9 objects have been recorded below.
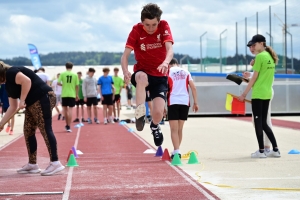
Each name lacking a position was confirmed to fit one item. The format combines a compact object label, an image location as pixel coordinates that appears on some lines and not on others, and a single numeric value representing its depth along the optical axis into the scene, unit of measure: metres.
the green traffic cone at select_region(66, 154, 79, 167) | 10.03
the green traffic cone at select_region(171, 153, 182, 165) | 10.10
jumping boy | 8.03
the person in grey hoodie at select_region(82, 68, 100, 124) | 23.52
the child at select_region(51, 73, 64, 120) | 27.11
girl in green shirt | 11.16
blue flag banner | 56.69
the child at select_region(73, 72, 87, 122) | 25.64
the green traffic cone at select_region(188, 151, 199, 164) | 10.31
